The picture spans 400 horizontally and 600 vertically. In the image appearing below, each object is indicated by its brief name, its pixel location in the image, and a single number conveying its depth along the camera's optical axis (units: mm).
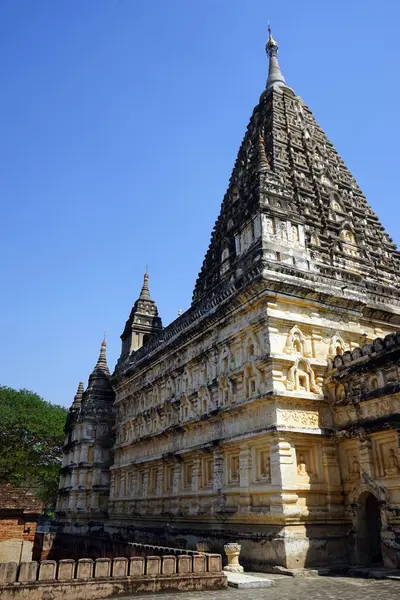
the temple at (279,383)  16188
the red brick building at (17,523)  12812
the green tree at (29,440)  47031
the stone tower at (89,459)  33781
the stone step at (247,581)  12523
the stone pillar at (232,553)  15094
